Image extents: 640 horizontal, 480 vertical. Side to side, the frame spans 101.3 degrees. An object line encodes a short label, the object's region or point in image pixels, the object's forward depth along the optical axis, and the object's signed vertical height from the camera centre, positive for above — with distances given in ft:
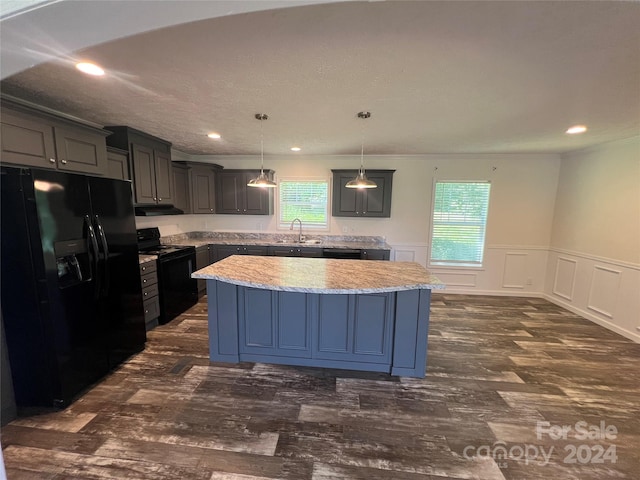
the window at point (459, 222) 15.58 -0.57
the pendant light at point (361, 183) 9.59 +1.03
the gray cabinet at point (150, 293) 10.28 -3.48
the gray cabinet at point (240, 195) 16.06 +0.83
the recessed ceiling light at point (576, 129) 9.53 +3.19
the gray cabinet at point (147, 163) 10.56 +1.97
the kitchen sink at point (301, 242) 15.69 -1.97
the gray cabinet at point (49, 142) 6.51 +1.81
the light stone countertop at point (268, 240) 14.90 -1.92
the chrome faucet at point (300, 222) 16.42 -1.12
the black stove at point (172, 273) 11.34 -3.01
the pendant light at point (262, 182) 9.50 +0.98
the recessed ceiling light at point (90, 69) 5.71 +3.07
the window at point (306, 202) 16.60 +0.52
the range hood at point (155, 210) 11.59 -0.14
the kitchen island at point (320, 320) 7.97 -3.50
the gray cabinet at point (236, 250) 15.30 -2.42
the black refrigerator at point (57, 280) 6.02 -1.88
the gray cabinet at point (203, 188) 15.26 +1.18
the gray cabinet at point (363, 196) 15.21 +0.87
